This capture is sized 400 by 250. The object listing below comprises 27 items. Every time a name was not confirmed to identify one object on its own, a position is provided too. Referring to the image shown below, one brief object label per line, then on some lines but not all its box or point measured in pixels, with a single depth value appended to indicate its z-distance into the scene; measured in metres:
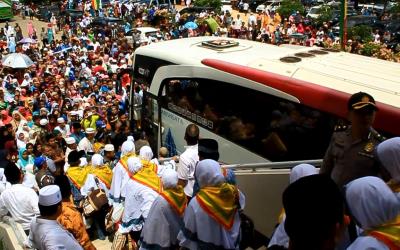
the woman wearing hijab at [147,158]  6.31
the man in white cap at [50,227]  4.11
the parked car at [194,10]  36.40
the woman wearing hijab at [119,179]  6.56
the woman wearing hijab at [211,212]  4.54
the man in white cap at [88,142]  10.45
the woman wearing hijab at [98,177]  7.22
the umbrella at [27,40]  26.51
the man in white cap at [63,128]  12.27
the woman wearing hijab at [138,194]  5.96
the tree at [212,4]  38.22
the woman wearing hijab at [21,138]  11.86
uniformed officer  4.12
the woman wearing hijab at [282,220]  3.84
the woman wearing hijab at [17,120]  13.47
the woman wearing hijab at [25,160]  10.58
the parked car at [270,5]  36.61
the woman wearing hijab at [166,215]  5.05
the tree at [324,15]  30.22
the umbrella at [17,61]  20.09
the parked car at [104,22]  32.75
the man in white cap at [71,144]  9.91
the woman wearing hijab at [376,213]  2.76
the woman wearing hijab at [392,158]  3.46
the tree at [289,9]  33.76
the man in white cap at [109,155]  8.33
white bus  6.30
